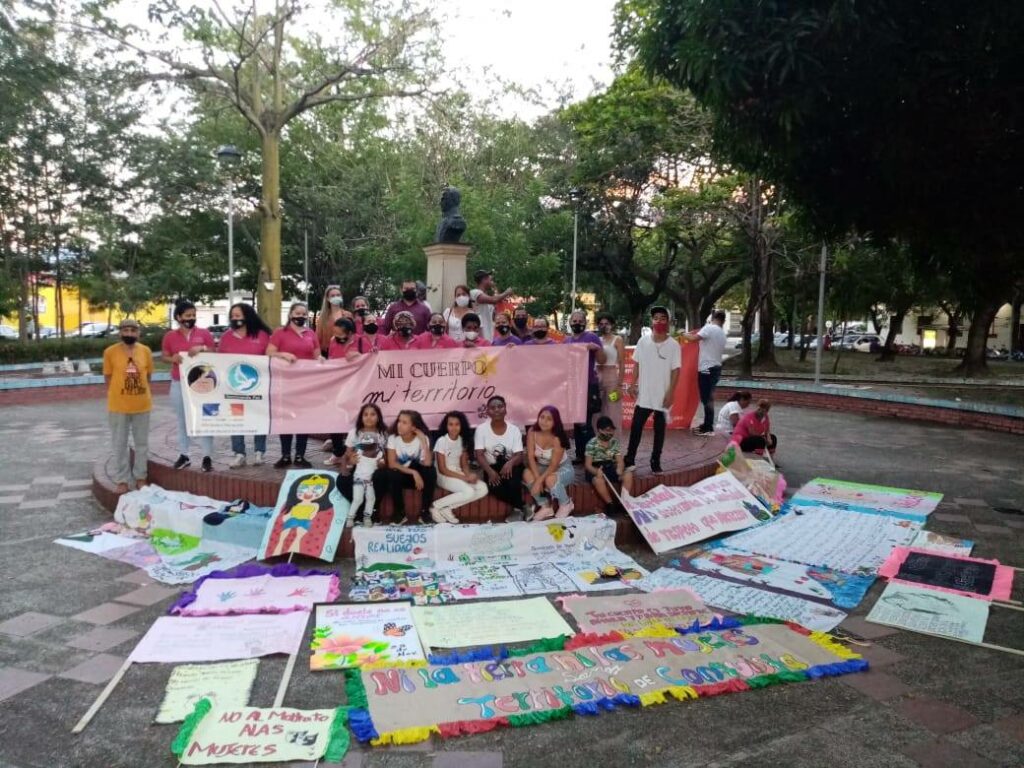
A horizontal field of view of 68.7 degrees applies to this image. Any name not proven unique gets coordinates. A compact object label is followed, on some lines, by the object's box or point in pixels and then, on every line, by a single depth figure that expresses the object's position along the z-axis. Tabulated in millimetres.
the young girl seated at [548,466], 6258
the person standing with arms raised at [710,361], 10211
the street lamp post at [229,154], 17547
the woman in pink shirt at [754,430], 8914
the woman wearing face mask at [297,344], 7148
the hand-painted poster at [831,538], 5996
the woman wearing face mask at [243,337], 6996
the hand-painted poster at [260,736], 3143
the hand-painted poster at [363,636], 4043
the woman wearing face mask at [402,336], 7012
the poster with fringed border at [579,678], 3473
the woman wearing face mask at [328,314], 7730
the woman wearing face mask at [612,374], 7710
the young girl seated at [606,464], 6535
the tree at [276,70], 17359
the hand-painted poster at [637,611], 4578
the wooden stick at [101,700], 3386
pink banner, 6922
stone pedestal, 9289
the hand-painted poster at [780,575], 5195
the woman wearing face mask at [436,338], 7102
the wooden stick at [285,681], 3611
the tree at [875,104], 5746
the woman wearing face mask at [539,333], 7305
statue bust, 9302
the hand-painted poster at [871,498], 7543
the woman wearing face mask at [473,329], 7309
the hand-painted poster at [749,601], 4738
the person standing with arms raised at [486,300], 8609
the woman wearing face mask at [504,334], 7325
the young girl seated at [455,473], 6133
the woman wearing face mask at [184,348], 6691
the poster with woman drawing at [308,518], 5641
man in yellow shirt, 6793
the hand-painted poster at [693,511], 6332
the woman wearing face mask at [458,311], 8250
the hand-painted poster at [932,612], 4590
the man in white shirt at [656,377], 7180
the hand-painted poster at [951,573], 5254
